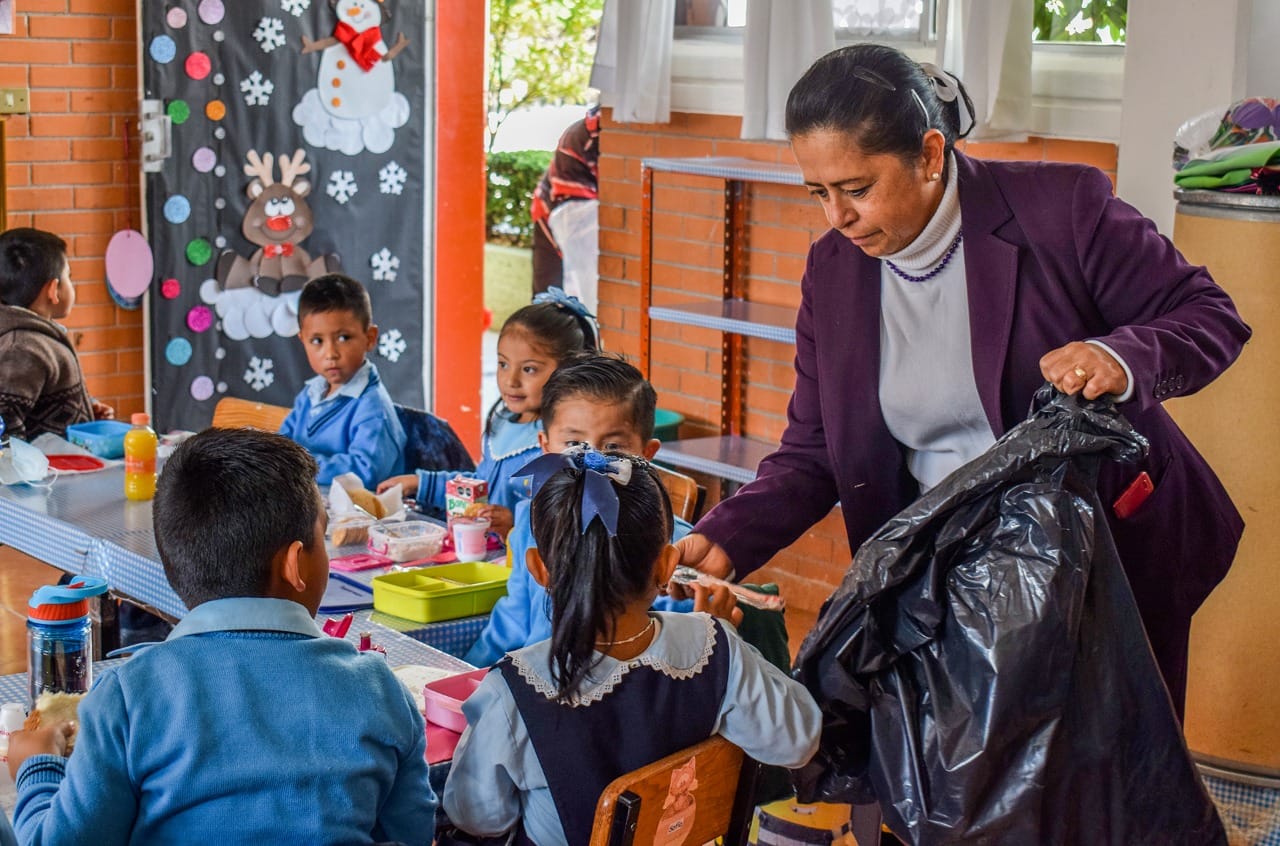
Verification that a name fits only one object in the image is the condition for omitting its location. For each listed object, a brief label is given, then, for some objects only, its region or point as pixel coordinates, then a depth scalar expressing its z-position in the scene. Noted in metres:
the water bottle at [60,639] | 2.14
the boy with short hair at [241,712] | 1.69
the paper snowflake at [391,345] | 6.55
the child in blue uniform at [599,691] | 1.95
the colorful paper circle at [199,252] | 5.95
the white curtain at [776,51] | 4.68
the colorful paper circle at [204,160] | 5.89
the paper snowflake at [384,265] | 6.47
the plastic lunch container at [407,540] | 3.13
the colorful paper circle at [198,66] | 5.80
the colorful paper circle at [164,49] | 5.71
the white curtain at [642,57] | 5.17
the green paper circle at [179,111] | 5.79
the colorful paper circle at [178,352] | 5.99
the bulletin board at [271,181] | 5.86
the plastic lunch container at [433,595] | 2.77
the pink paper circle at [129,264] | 5.83
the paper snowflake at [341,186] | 6.30
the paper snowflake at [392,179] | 6.42
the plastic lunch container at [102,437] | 4.05
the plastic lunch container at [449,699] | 2.18
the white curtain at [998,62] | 4.18
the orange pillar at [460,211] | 6.56
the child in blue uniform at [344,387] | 4.07
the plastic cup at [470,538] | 3.10
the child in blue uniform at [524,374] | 3.64
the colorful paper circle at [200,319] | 6.01
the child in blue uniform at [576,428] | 2.68
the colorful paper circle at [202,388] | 6.06
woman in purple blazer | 2.16
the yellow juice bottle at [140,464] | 3.57
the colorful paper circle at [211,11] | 5.79
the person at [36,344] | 4.27
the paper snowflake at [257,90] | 5.98
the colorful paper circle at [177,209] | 5.87
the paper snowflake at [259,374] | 6.18
